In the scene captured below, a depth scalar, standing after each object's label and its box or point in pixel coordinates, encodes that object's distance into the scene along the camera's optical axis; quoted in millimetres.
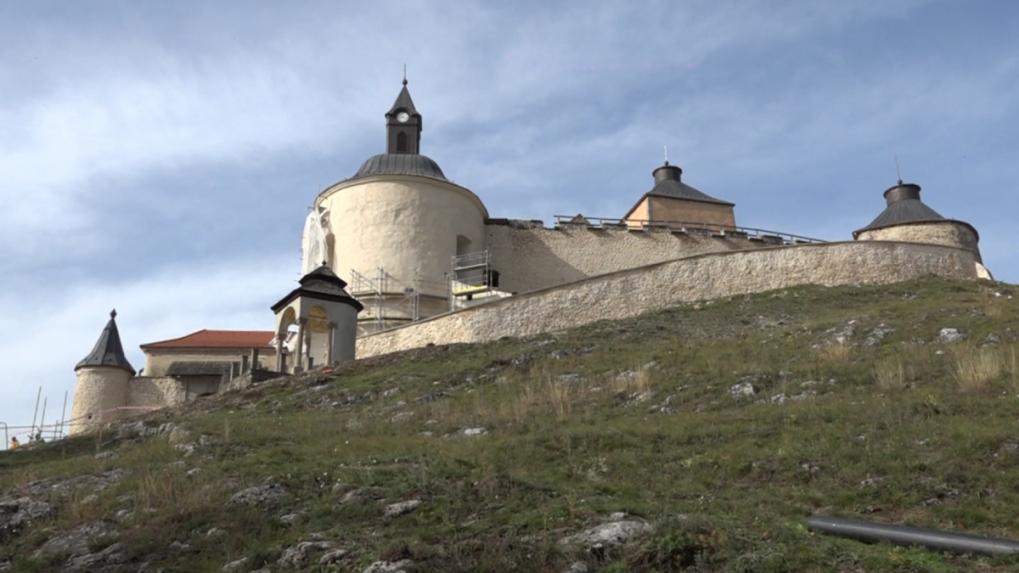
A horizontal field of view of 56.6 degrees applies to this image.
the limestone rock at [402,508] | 8953
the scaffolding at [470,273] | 35031
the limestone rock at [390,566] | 7484
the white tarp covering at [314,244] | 35875
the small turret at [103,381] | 33656
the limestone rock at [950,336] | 17075
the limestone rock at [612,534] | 7699
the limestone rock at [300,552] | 8023
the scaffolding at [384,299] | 33875
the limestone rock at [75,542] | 8891
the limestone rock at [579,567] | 7305
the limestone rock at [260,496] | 9586
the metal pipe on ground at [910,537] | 7098
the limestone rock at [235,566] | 8078
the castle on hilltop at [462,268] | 27000
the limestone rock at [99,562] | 8492
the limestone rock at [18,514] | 9727
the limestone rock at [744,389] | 14305
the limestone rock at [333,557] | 7902
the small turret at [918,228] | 35938
